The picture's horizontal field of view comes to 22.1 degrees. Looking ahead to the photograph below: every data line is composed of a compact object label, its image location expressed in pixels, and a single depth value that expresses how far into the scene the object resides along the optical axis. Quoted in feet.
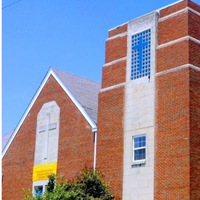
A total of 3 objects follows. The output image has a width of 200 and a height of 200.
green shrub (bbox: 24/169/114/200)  82.89
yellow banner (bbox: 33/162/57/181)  110.73
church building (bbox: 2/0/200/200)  84.28
